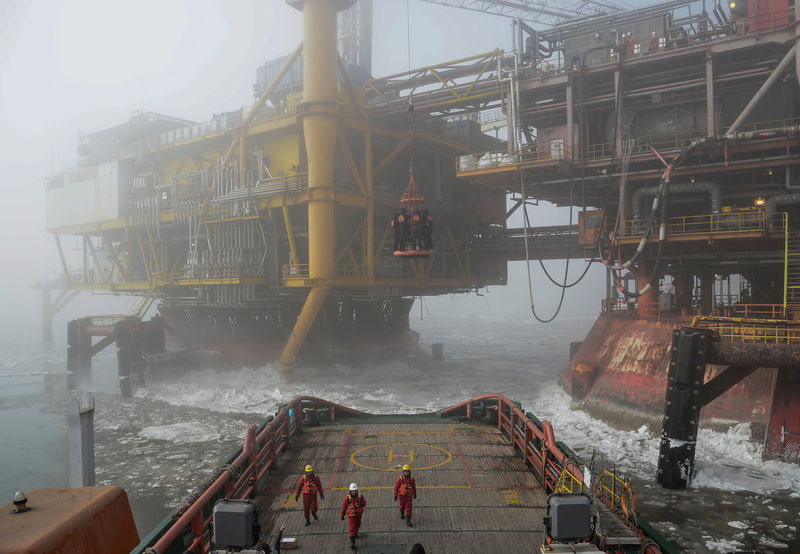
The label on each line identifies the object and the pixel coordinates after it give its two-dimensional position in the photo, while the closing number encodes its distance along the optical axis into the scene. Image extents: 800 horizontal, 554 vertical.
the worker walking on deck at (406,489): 10.99
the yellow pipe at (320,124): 35.28
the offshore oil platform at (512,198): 26.39
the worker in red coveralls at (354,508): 10.07
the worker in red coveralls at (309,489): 10.86
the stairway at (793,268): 24.98
